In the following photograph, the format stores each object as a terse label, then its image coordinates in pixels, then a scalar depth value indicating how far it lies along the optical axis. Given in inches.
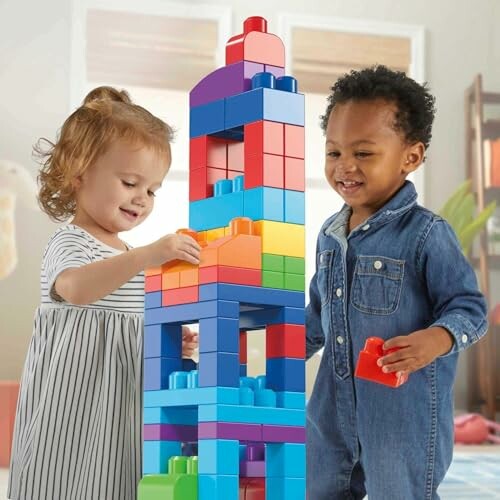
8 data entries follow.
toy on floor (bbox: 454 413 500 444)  183.7
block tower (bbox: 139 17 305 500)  62.6
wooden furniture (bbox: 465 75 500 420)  208.3
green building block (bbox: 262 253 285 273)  64.6
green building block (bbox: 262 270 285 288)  64.4
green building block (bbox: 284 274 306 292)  65.3
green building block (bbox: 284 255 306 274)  65.6
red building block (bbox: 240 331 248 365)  71.1
